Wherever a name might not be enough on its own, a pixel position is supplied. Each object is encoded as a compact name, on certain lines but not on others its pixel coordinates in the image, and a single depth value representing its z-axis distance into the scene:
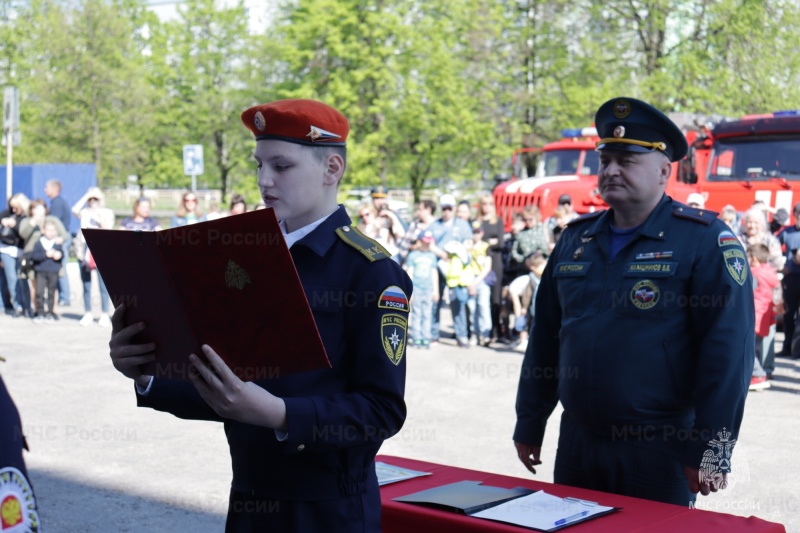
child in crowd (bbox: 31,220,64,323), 15.70
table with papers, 2.87
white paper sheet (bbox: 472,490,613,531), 2.87
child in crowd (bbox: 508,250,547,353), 12.88
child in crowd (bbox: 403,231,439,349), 13.30
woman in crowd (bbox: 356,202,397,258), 14.02
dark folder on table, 3.06
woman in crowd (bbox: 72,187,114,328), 15.16
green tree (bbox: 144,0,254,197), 38.41
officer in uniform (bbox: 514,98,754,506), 3.40
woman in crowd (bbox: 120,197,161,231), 14.50
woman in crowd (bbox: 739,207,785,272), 11.23
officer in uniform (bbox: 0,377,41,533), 1.89
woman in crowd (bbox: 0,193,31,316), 16.64
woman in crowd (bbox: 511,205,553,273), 13.28
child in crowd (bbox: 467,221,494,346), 13.34
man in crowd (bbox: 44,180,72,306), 17.86
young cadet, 2.49
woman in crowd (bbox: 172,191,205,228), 15.75
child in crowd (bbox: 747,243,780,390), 10.46
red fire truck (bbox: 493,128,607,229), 17.97
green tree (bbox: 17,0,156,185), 36.56
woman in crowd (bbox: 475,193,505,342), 13.79
